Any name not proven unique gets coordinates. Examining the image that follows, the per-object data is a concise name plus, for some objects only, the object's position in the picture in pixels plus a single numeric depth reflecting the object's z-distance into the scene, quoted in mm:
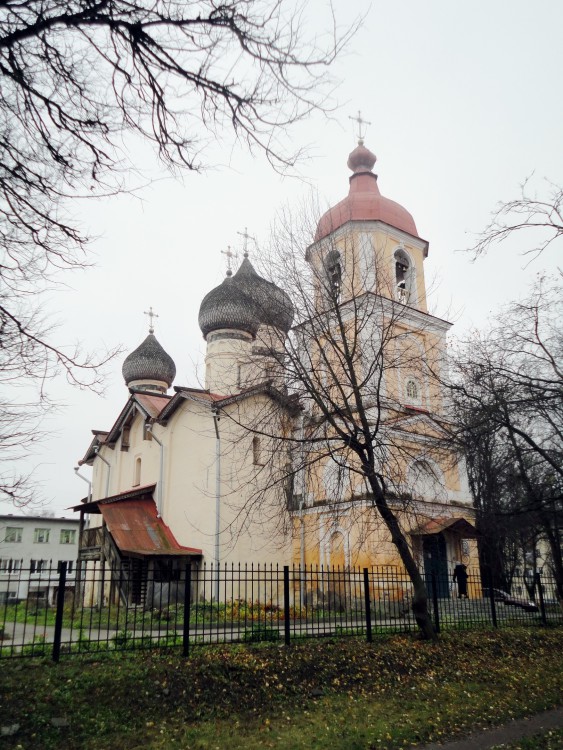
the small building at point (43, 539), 43628
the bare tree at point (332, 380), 11406
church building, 13898
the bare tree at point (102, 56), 3920
